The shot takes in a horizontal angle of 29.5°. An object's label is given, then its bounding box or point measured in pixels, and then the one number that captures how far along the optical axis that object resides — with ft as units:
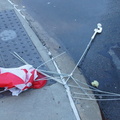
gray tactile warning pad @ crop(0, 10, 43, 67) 10.57
